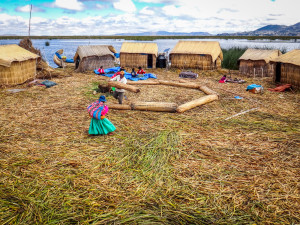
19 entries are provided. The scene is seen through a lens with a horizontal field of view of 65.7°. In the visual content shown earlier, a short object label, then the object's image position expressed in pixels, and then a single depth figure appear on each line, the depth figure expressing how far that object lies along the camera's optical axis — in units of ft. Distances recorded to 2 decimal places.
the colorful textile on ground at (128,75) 42.81
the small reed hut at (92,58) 50.24
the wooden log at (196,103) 22.50
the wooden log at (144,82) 37.75
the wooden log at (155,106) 22.38
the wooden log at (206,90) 29.41
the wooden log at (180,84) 34.74
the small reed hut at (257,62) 44.91
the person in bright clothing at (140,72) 46.35
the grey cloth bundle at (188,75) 44.76
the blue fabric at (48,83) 34.66
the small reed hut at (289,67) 32.91
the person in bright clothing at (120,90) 24.80
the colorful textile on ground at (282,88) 32.63
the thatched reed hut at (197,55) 53.01
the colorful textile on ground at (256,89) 31.50
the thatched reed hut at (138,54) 55.88
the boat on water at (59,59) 60.32
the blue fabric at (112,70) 49.71
